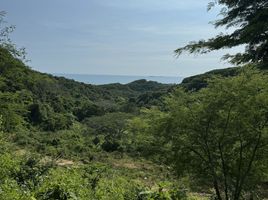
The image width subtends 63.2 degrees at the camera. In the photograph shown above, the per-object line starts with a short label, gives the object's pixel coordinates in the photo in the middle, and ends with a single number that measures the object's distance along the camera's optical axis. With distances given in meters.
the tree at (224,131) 6.13
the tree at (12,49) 9.46
